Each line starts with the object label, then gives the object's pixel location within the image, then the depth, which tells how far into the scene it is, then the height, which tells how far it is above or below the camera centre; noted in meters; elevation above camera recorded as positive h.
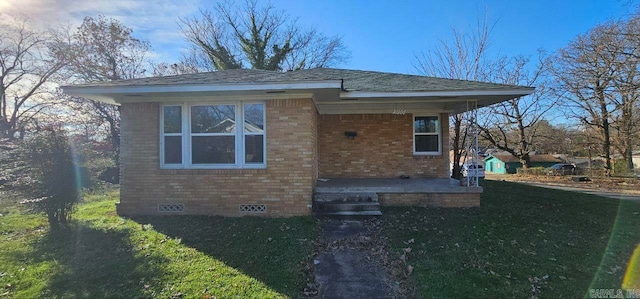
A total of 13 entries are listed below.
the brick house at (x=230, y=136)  6.25 +0.38
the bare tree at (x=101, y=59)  20.56 +6.66
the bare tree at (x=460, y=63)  17.30 +5.11
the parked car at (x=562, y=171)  25.75 -1.68
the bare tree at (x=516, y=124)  24.27 +2.36
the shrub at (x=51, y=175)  5.69 -0.38
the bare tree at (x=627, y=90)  14.45 +3.38
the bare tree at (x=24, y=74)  20.34 +5.54
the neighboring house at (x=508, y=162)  35.20 -1.28
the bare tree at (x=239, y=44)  25.97 +9.53
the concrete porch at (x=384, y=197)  6.73 -1.03
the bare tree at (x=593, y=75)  18.03 +5.07
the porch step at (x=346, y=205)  6.62 -1.15
